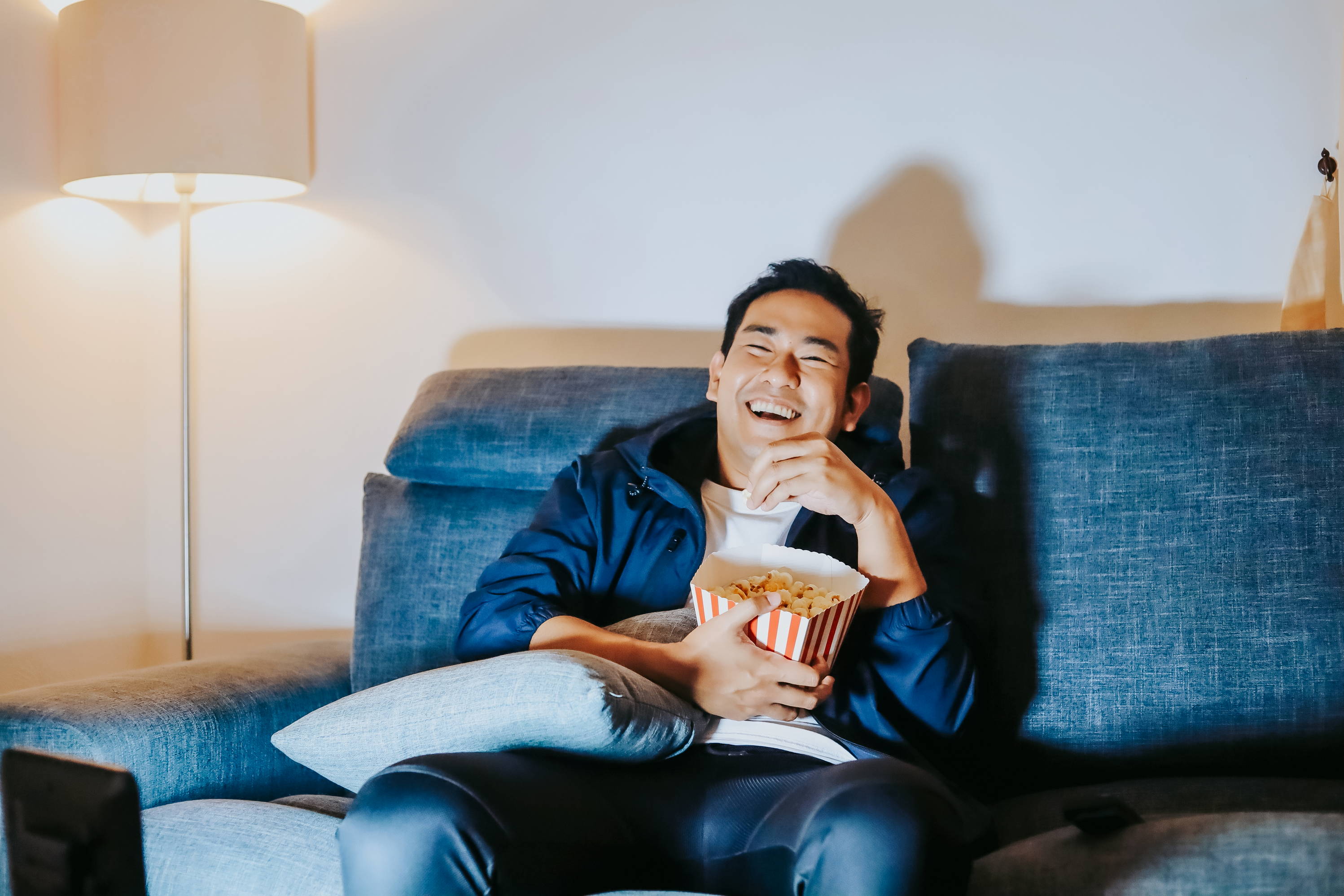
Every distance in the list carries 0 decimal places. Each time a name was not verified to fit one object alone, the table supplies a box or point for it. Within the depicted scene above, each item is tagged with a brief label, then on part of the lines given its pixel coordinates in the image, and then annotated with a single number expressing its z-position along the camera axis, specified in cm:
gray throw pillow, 109
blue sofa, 139
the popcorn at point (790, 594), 117
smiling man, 98
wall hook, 178
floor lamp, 196
